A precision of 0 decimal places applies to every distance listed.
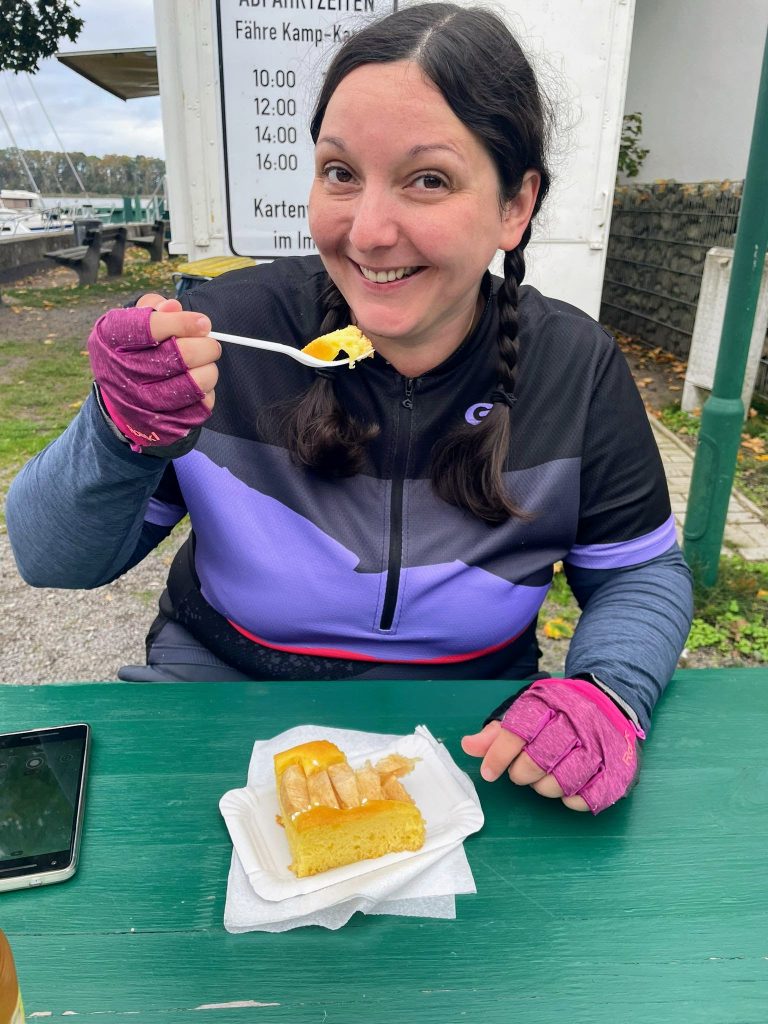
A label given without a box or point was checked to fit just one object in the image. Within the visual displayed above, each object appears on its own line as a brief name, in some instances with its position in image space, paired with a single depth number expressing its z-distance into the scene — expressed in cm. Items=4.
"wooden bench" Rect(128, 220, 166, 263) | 1719
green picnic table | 88
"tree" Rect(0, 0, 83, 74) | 1309
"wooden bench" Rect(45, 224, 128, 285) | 1330
